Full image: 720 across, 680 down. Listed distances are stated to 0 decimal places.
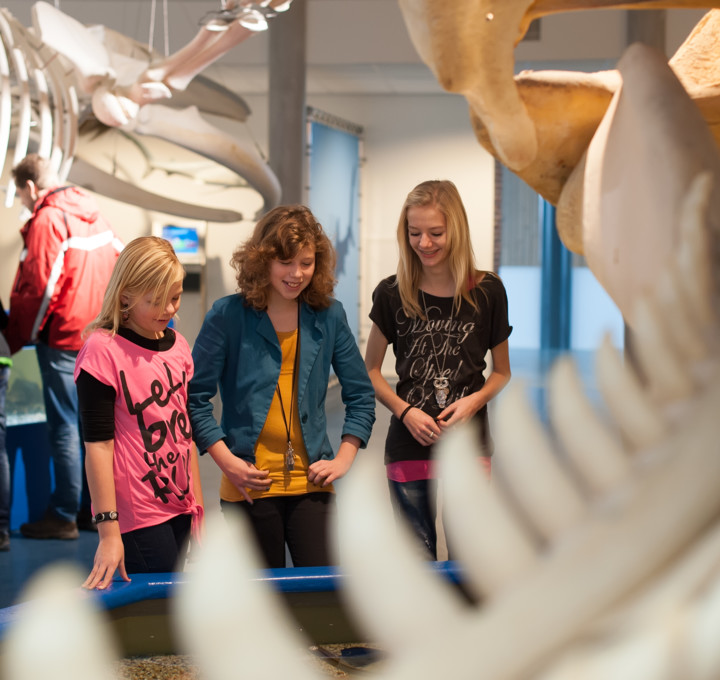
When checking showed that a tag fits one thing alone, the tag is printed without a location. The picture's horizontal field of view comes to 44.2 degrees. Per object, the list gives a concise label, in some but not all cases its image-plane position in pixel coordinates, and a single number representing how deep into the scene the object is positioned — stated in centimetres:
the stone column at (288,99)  647
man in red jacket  353
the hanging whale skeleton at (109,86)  399
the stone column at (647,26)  612
